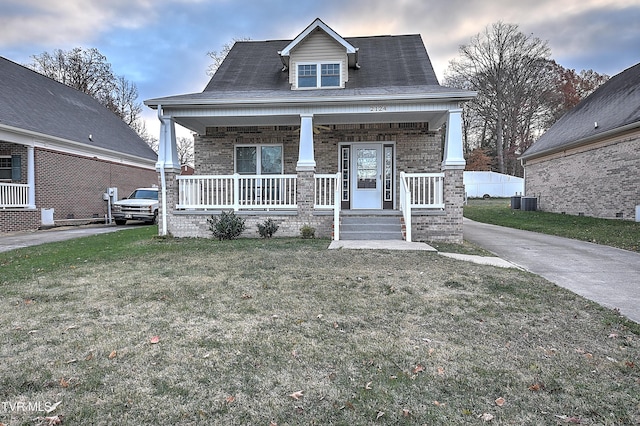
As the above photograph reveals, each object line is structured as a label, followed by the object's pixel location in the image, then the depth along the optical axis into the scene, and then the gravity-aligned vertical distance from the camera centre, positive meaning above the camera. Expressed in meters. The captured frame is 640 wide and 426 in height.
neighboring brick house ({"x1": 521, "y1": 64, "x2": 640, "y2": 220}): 12.61 +2.02
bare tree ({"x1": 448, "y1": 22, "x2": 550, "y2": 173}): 30.84 +11.72
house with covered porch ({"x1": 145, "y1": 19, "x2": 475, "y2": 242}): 9.23 +2.25
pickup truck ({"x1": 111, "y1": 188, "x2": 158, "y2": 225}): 15.26 -0.10
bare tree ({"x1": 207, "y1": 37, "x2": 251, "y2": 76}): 29.14 +12.56
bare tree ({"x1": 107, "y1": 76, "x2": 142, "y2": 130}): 34.12 +10.54
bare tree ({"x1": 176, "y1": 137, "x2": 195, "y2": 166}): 42.09 +6.93
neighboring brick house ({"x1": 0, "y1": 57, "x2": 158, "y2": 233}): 13.24 +2.35
